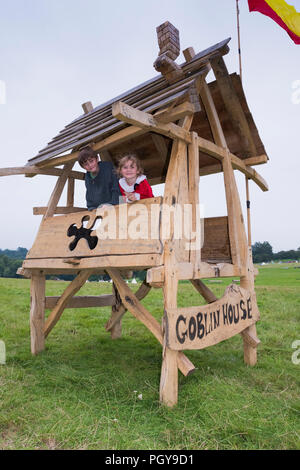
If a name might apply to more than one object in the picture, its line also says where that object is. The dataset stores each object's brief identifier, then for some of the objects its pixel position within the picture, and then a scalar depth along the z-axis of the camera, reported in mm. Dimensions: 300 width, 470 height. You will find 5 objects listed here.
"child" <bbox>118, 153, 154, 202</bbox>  4617
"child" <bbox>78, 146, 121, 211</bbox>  4880
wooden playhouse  3746
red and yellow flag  5621
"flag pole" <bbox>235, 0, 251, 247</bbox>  5603
